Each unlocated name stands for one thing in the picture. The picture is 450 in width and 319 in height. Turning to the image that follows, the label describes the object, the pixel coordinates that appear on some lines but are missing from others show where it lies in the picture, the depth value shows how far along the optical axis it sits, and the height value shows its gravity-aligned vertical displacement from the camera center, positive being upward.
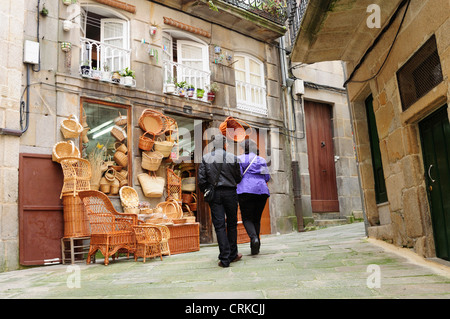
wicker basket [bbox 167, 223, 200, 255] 6.95 -0.29
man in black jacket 4.96 +0.33
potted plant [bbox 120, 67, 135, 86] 8.52 +3.03
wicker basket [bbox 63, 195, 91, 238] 6.83 +0.18
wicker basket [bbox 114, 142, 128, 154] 8.41 +1.57
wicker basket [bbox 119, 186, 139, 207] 7.75 +0.55
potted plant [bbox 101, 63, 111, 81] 8.38 +3.09
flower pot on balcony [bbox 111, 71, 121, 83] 8.44 +3.01
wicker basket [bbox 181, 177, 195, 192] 9.77 +0.87
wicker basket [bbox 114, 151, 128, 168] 8.29 +1.34
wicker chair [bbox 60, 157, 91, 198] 6.92 +0.88
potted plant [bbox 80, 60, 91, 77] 8.07 +3.06
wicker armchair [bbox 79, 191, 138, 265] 6.00 -0.01
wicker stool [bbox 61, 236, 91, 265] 6.79 -0.33
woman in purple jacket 5.50 +0.34
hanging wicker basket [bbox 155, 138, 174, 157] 8.62 +1.57
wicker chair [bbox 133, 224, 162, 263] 6.08 -0.22
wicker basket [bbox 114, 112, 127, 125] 8.56 +2.17
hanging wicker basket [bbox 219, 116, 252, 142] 9.64 +2.04
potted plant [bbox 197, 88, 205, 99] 9.85 +3.01
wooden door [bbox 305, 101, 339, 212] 12.09 +1.60
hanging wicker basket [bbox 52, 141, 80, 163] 7.21 +1.39
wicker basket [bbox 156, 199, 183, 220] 8.05 +0.27
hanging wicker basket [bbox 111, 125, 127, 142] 8.45 +1.88
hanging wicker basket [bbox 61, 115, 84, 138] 7.42 +1.82
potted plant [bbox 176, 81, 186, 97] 9.48 +3.05
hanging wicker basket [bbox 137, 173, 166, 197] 8.34 +0.77
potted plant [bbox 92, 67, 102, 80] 8.20 +3.03
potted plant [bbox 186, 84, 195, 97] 9.64 +3.03
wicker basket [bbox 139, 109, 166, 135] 8.61 +2.13
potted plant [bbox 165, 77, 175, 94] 9.25 +2.98
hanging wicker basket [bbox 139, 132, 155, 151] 8.45 +1.64
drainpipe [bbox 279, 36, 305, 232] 11.20 +1.74
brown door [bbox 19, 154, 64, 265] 6.70 +0.33
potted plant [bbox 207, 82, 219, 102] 10.03 +3.13
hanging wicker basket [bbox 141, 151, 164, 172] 8.43 +1.26
